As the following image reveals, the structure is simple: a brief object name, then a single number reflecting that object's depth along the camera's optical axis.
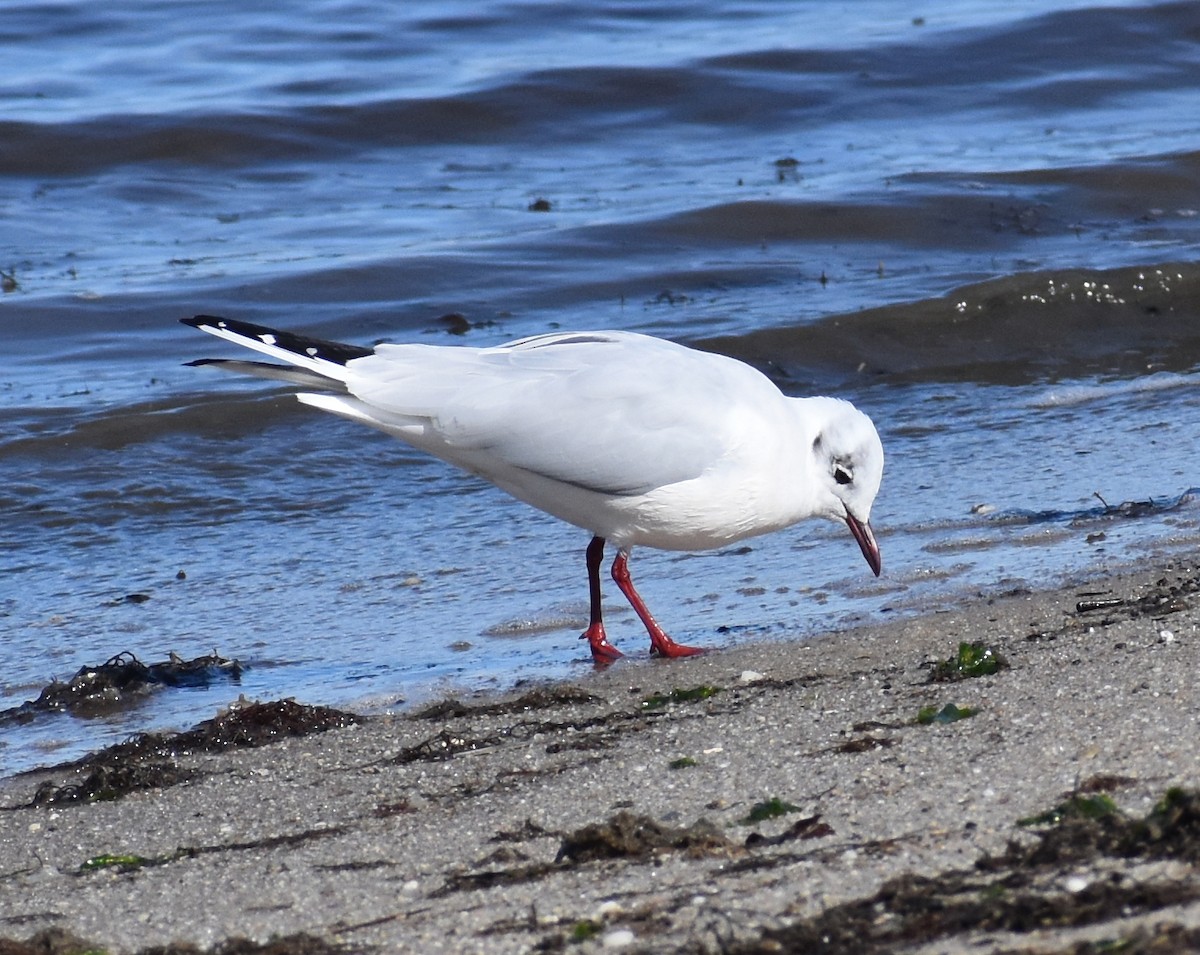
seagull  10.41
